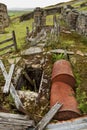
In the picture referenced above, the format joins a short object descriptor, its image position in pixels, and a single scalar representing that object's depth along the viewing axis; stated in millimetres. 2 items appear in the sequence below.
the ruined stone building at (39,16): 7583
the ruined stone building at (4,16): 12246
